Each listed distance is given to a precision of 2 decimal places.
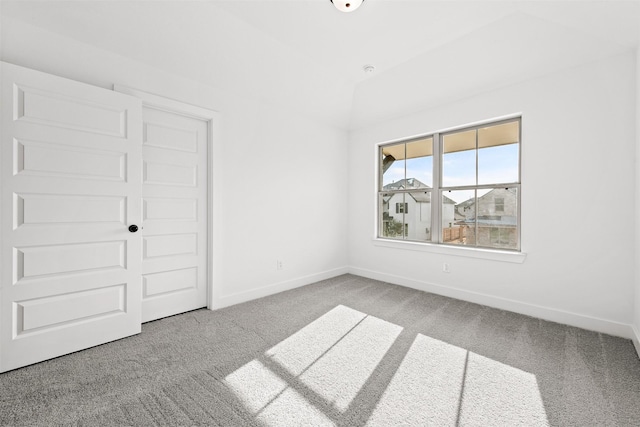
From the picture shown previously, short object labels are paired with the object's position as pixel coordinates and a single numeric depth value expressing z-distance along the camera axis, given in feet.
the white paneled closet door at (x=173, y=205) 8.91
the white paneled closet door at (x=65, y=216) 6.34
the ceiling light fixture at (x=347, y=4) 7.27
